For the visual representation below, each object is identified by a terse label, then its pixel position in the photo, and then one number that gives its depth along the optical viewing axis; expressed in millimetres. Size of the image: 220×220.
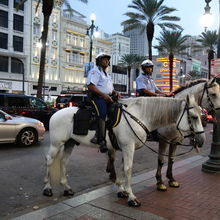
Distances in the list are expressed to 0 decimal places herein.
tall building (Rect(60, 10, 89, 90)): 56469
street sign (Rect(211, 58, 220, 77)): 6570
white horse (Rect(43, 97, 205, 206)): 4230
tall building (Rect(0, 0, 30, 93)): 44875
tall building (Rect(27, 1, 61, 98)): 49531
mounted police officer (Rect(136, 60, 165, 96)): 5383
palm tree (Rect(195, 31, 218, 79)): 40594
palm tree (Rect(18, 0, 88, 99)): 19859
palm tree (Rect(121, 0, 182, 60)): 27781
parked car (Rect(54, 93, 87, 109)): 19277
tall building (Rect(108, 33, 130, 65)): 107181
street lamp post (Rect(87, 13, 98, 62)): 20156
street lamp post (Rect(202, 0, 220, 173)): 6571
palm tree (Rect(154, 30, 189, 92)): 38344
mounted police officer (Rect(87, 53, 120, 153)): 4363
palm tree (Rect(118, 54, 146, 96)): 59969
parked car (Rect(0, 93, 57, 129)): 12477
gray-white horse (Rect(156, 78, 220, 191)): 4883
